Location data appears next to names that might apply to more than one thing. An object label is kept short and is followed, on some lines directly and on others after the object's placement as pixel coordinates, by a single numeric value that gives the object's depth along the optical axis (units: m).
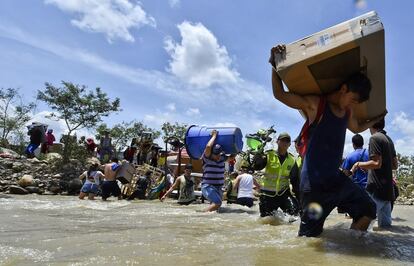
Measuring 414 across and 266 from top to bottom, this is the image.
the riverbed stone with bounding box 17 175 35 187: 15.33
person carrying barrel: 7.23
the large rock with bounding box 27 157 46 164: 18.01
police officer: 5.73
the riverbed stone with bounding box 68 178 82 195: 15.63
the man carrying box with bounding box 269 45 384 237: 3.31
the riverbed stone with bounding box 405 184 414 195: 17.16
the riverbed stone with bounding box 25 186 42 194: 14.88
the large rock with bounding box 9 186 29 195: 14.38
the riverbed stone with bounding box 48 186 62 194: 15.48
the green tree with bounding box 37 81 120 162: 20.50
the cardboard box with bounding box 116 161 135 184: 12.43
